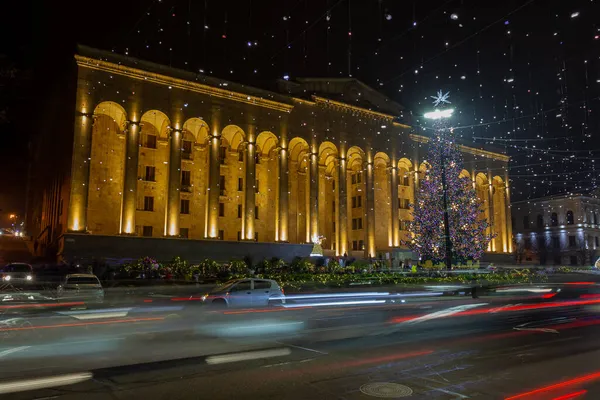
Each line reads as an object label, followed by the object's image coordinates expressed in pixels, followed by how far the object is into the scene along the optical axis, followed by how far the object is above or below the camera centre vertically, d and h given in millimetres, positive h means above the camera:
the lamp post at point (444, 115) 23344 +7262
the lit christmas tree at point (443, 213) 32625 +3262
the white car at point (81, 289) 16145 -1146
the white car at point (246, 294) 16031 -1282
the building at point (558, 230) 70562 +4434
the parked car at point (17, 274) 23967 -813
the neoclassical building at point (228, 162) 34781 +9055
